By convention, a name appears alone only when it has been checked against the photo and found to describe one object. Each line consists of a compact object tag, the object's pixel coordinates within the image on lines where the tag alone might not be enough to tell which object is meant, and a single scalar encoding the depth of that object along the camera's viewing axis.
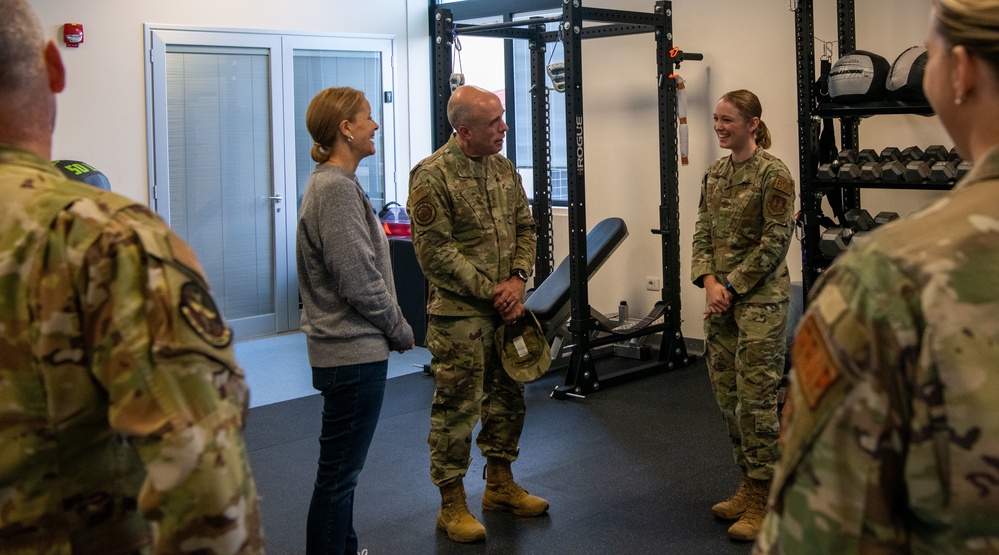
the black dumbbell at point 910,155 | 4.27
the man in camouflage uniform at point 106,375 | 0.99
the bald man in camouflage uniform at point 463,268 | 3.18
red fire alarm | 6.07
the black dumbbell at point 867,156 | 4.38
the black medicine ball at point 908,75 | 4.00
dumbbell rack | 4.52
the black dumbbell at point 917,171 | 4.16
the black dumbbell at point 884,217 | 4.41
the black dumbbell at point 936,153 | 4.15
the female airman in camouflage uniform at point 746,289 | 3.24
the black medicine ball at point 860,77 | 4.19
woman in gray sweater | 2.50
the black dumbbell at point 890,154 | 4.32
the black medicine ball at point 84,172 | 5.17
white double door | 6.72
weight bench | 5.59
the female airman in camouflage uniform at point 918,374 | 0.86
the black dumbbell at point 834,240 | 4.38
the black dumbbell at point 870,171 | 4.31
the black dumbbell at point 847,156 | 4.42
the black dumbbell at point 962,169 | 4.07
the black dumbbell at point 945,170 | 4.09
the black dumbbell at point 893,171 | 4.25
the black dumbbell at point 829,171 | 4.45
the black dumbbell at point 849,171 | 4.39
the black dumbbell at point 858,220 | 4.46
